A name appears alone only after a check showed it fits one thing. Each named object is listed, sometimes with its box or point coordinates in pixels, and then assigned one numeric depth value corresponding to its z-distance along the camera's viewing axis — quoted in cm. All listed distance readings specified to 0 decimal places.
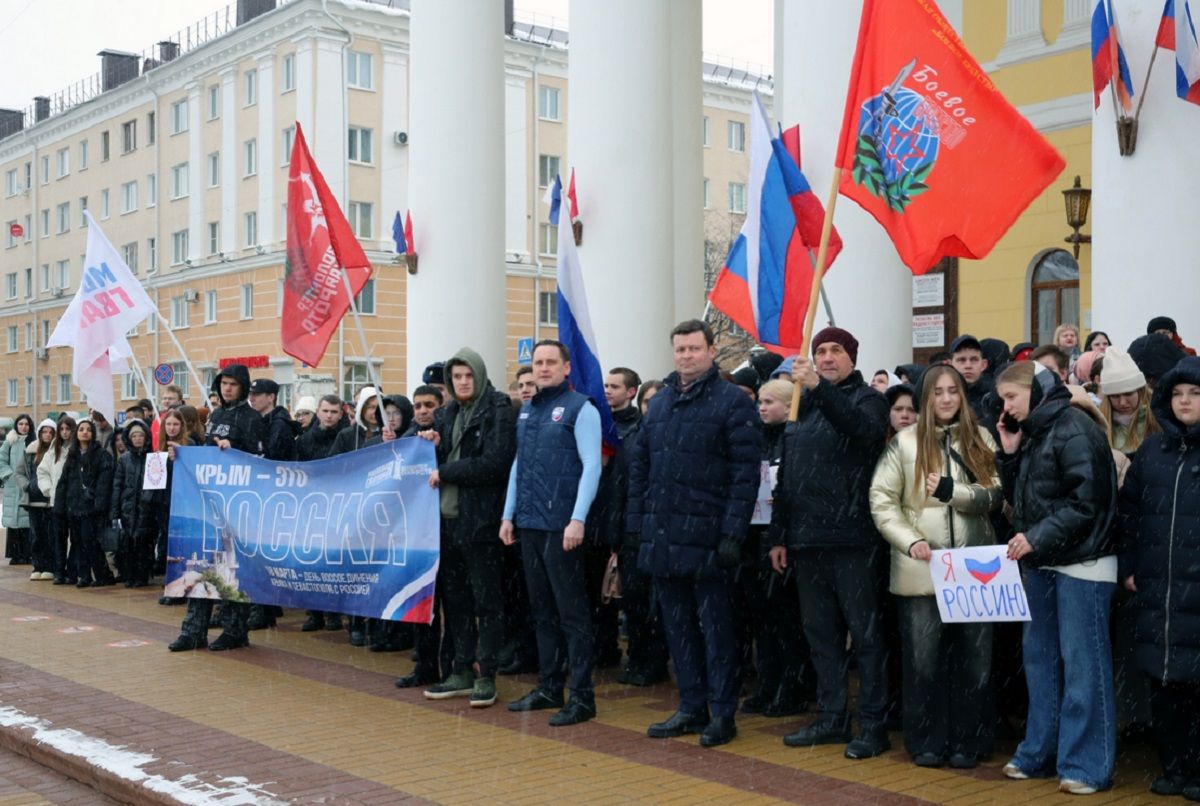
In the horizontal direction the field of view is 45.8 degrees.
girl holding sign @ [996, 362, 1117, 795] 648
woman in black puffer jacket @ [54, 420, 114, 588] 1622
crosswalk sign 2460
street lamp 1606
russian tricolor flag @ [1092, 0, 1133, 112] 997
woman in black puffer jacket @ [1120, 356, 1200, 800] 621
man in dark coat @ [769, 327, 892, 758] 734
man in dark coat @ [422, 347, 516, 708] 880
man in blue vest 832
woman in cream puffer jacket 696
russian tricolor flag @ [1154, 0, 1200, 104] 955
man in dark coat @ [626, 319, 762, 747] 759
